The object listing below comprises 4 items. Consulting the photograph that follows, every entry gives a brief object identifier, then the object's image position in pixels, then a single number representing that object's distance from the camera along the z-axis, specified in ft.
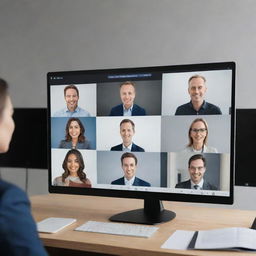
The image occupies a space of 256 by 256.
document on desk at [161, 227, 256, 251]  3.47
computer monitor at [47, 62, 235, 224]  4.26
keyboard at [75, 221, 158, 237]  3.95
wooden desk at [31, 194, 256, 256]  3.61
